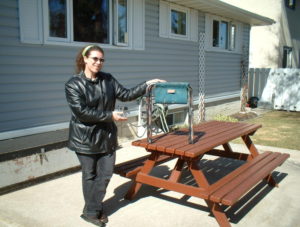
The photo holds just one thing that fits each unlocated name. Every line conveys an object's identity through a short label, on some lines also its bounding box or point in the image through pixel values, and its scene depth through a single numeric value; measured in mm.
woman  3064
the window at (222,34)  10211
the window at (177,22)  8164
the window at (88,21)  5324
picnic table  3150
